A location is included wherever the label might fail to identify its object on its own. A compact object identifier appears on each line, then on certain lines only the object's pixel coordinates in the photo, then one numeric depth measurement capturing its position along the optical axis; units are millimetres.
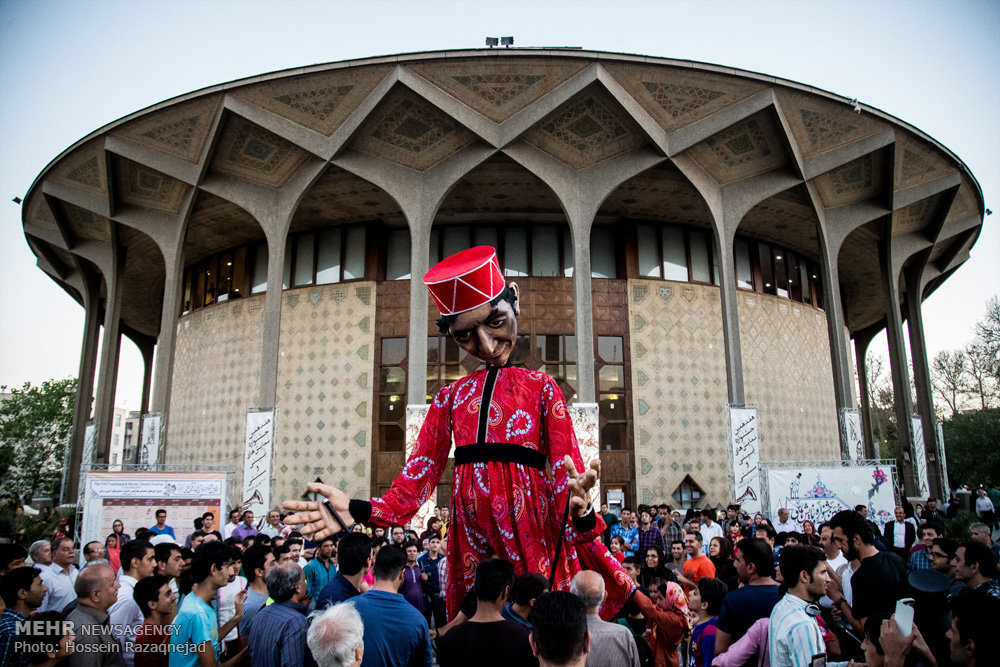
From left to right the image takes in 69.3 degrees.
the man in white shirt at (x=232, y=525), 12172
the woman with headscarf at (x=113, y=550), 8078
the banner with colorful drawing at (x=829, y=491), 13742
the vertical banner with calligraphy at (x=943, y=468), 20578
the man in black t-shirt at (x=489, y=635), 2709
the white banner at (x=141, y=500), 11641
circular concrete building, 16047
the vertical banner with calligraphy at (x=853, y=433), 17109
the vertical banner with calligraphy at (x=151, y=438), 17234
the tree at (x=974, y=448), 25406
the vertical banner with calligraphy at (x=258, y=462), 15305
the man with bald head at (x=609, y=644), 3199
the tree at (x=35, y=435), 32438
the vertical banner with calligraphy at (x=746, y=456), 15227
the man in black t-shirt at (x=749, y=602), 3795
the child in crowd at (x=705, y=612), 4270
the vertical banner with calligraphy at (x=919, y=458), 18844
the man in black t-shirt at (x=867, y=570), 3971
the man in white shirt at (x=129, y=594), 4086
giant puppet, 3061
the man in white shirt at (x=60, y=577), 5457
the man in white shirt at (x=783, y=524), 12314
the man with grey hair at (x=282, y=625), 3537
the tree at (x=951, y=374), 30844
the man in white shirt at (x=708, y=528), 10375
